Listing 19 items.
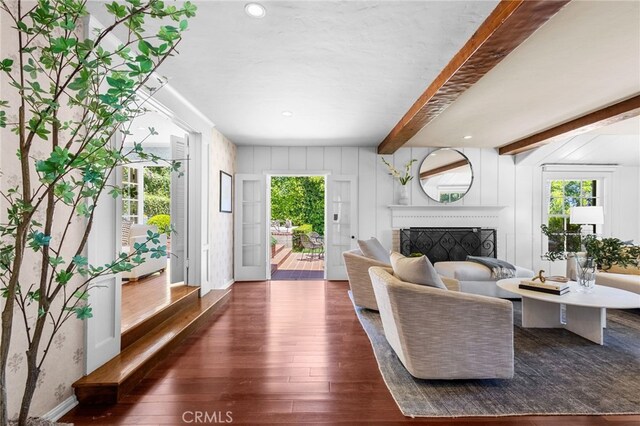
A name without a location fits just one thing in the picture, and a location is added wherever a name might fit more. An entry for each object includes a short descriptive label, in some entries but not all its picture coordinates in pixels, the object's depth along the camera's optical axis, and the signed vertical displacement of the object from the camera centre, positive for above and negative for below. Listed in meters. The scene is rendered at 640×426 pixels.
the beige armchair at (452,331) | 2.11 -0.81
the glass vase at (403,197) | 5.64 +0.28
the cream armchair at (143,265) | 4.46 -0.81
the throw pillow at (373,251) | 3.88 -0.49
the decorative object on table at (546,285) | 2.97 -0.71
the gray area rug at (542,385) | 1.96 -1.22
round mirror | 5.76 +0.70
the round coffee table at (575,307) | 2.70 -0.94
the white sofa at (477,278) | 4.09 -0.86
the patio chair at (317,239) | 8.28 -0.73
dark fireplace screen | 5.61 -0.53
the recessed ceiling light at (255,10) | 1.92 +1.27
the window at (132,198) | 6.76 +0.29
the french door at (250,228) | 5.66 -0.30
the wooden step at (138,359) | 2.00 -1.11
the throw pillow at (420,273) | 2.28 -0.44
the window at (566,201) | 5.73 +0.24
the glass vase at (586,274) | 3.04 -0.59
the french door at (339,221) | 5.73 -0.16
